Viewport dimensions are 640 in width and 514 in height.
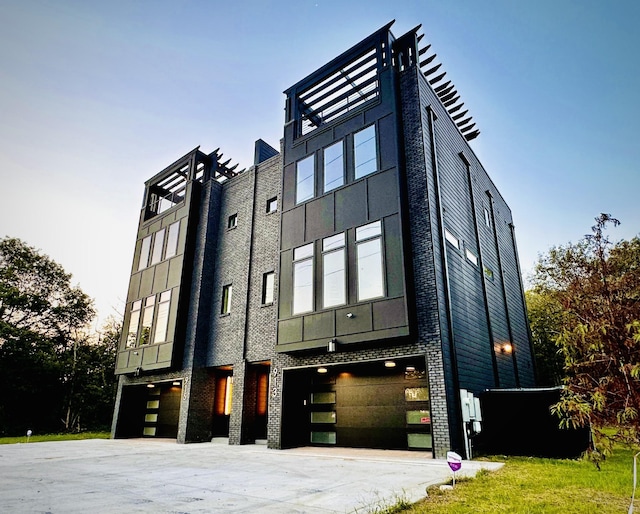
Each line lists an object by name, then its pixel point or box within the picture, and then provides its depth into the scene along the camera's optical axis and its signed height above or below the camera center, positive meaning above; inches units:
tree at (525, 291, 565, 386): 938.1 +110.8
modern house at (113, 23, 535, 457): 377.1 +128.6
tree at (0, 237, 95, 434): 824.3 +142.8
